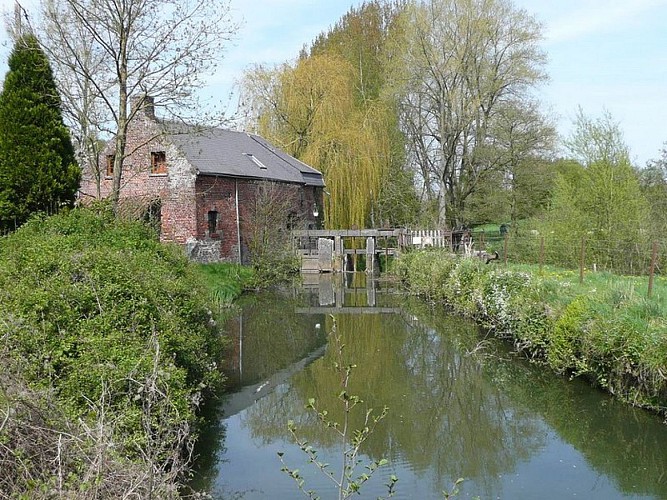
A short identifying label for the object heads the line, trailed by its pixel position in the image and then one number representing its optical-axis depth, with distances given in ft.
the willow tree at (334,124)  104.73
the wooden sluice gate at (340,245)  94.27
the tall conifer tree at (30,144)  46.55
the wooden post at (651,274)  34.44
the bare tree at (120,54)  50.47
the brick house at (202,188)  84.07
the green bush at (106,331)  18.31
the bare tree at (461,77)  94.27
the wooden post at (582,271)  44.93
